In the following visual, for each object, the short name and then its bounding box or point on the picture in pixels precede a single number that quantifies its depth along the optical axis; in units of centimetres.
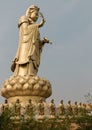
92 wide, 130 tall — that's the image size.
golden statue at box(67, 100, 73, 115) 1353
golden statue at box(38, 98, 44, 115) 1331
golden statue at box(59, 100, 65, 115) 1348
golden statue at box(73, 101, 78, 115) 1346
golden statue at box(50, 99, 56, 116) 1348
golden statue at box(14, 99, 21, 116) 1066
